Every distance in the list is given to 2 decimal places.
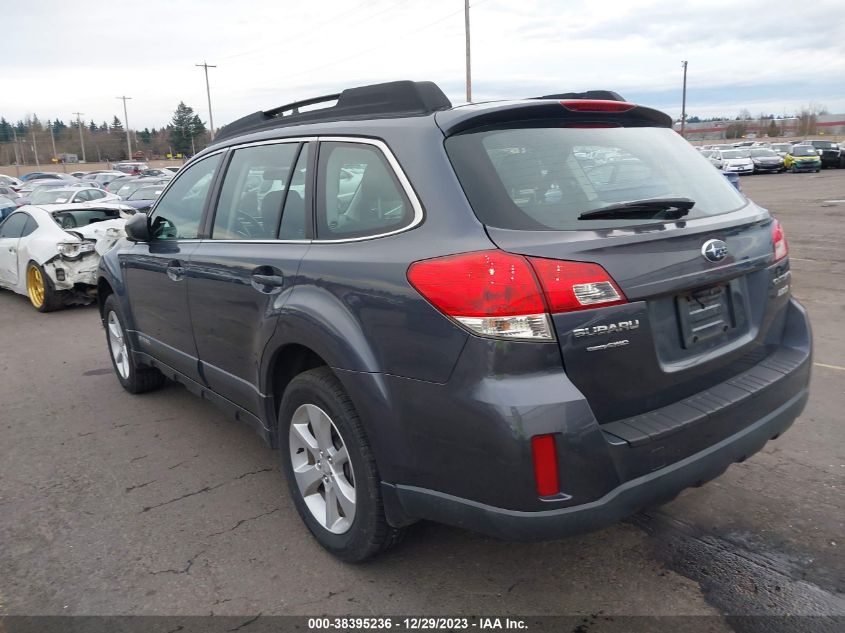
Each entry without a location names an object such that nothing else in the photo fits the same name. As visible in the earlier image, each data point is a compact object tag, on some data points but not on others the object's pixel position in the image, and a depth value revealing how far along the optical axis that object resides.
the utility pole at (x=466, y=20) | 31.37
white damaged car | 9.16
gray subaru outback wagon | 2.30
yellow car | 36.84
